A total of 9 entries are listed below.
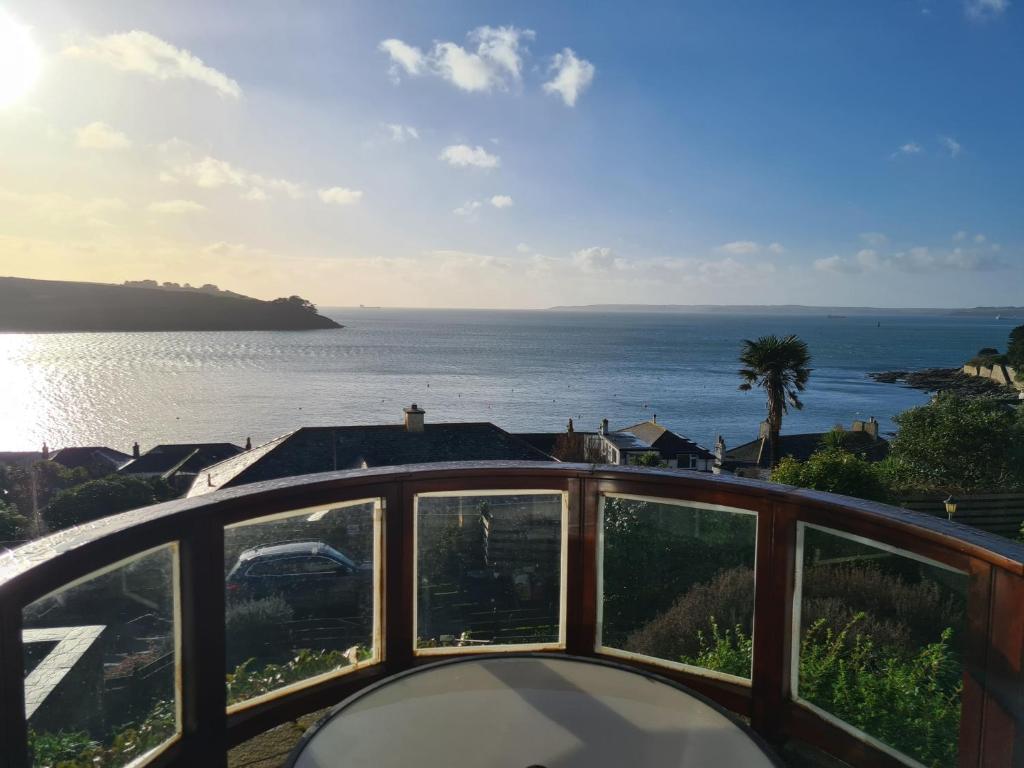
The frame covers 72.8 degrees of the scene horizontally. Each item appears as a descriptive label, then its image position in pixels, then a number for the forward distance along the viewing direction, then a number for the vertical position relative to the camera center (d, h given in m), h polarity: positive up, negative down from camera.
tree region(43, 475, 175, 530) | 20.48 -5.22
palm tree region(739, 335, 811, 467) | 24.78 -1.42
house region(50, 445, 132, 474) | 31.94 -6.37
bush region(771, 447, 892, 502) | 12.02 -2.54
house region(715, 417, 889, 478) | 29.77 -5.26
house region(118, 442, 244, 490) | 31.65 -6.39
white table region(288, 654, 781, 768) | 1.67 -1.03
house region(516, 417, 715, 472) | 29.39 -5.25
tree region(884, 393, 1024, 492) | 15.91 -2.70
